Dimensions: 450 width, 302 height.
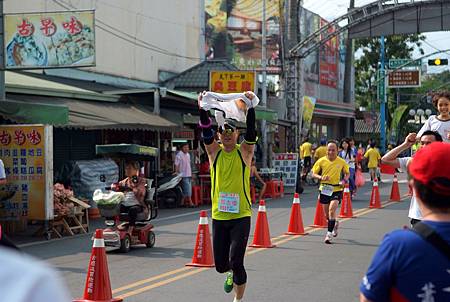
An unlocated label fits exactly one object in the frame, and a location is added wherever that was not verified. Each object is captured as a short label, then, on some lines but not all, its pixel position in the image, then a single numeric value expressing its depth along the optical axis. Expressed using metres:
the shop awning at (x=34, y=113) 15.68
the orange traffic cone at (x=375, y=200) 21.16
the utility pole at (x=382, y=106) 48.44
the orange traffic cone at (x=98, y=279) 8.47
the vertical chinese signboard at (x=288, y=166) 27.44
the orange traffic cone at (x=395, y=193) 23.69
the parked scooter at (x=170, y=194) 21.69
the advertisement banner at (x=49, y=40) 17.05
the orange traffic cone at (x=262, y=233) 13.06
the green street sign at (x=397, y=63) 48.06
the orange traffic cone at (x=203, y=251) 11.09
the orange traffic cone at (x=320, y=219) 16.45
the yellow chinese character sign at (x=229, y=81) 27.64
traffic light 39.19
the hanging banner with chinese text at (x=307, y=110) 35.90
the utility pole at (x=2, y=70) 15.99
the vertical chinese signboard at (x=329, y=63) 52.22
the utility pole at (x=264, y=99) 29.06
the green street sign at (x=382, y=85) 48.36
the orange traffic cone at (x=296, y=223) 15.05
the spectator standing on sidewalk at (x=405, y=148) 6.97
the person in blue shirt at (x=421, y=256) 3.11
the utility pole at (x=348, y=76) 49.41
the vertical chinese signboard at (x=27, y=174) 14.66
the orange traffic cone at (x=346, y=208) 18.51
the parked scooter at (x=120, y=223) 12.58
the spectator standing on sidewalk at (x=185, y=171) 22.00
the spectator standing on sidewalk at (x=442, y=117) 7.86
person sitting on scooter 12.90
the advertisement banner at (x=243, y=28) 48.41
